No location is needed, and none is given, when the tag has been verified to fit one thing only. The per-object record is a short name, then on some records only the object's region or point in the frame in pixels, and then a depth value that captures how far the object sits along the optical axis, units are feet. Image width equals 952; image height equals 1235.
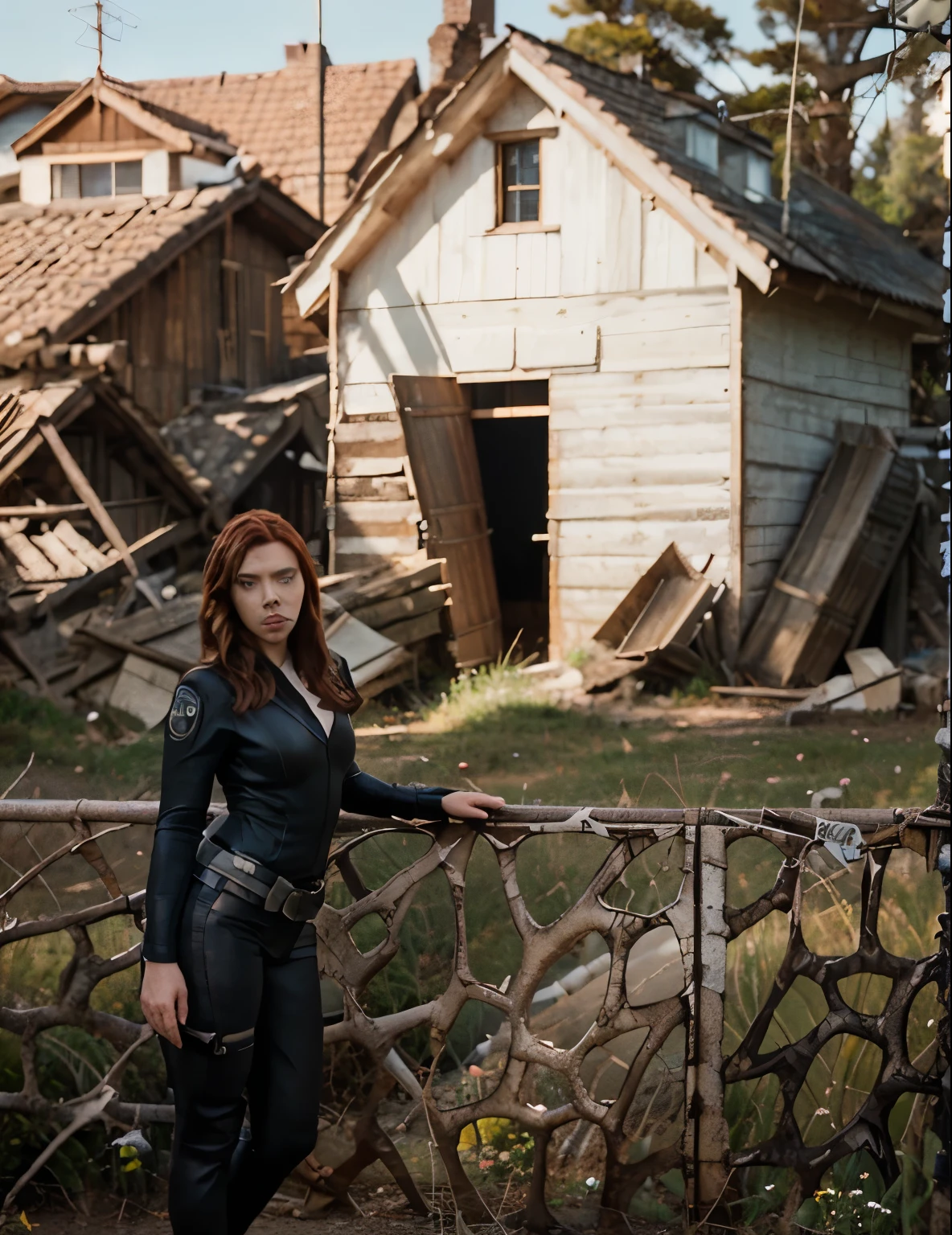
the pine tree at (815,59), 41.21
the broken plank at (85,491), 36.42
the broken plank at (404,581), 36.73
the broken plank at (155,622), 34.32
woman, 8.49
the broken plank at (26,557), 34.83
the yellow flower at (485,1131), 11.96
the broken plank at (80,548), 36.29
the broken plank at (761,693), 35.91
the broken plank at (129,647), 33.78
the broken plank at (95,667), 33.78
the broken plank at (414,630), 36.96
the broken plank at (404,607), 36.40
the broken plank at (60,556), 35.55
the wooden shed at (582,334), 37.24
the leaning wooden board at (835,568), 37.55
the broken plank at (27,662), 32.63
